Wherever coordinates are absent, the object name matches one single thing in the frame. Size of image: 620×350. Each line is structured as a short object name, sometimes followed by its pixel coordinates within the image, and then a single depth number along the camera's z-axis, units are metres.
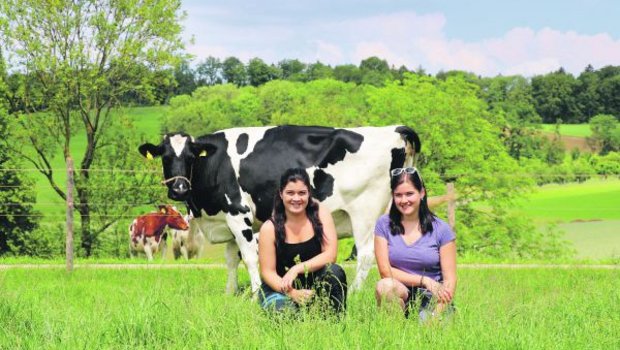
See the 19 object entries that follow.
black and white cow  10.04
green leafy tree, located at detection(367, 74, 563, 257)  30.33
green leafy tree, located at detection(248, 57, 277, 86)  144.38
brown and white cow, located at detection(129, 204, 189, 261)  21.58
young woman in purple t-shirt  5.85
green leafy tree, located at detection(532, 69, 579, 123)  103.50
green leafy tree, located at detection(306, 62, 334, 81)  132.00
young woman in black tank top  5.92
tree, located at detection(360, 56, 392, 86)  116.00
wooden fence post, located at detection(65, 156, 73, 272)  14.72
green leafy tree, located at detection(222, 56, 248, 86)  147.88
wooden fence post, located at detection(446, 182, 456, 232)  15.51
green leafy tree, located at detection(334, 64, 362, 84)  133.75
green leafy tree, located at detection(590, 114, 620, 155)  81.62
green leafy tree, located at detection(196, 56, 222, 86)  152.25
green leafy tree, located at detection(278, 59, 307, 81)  146.86
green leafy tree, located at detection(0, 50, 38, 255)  23.62
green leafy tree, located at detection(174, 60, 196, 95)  132.25
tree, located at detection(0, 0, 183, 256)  24.28
